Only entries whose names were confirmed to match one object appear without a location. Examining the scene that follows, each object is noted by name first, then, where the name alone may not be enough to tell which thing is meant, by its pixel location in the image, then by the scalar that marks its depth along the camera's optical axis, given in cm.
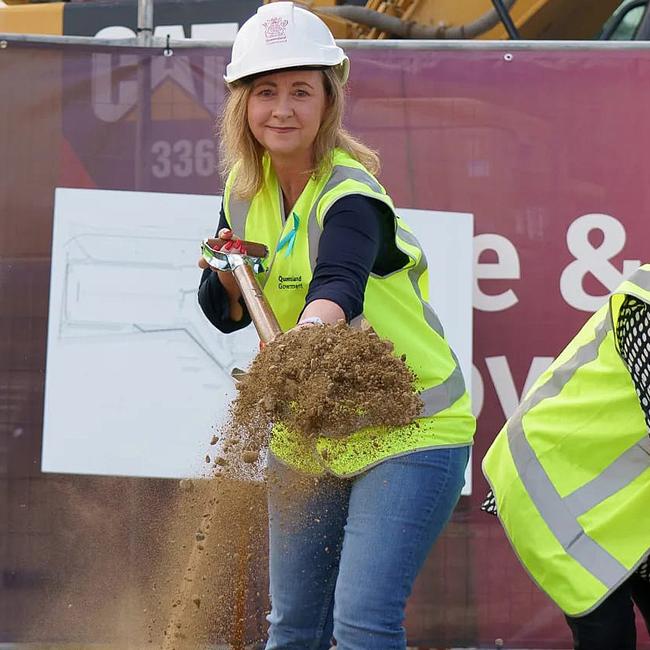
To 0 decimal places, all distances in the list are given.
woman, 572
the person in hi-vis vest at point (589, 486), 612
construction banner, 947
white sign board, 948
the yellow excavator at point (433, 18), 1416
